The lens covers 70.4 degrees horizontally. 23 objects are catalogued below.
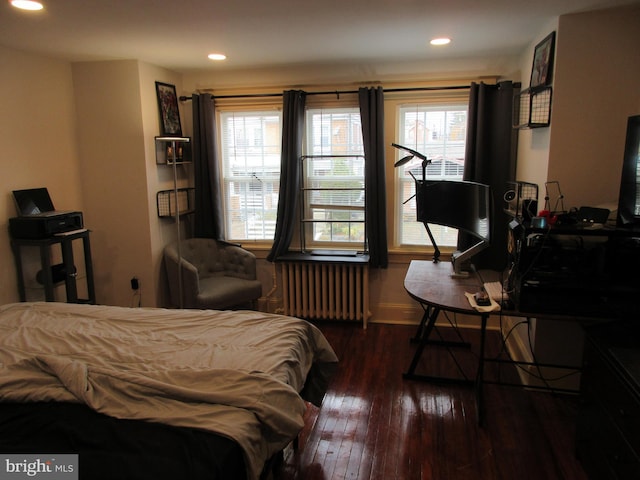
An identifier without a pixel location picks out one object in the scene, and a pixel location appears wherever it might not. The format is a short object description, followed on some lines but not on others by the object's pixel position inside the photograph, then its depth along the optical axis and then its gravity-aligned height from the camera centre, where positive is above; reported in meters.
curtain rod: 3.72 +0.54
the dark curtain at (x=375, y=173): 3.82 -0.16
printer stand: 3.17 -0.74
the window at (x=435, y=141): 3.88 +0.11
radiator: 4.06 -1.22
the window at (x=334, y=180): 4.07 -0.23
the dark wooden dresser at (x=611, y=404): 1.71 -1.03
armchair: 3.74 -1.06
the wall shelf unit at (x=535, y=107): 2.77 +0.30
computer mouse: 2.48 -0.79
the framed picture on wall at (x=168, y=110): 3.91 +0.40
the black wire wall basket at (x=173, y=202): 3.97 -0.42
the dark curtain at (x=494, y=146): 3.58 +0.06
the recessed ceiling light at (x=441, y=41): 3.16 +0.79
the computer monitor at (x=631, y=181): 2.17 -0.13
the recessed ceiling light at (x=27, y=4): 2.27 +0.76
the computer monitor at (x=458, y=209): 2.93 -0.38
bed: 1.43 -0.88
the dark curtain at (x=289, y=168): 3.95 -0.12
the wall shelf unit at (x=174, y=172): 3.81 -0.15
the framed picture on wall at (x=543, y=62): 2.71 +0.56
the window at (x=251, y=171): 4.24 -0.15
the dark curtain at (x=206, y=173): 4.10 -0.16
